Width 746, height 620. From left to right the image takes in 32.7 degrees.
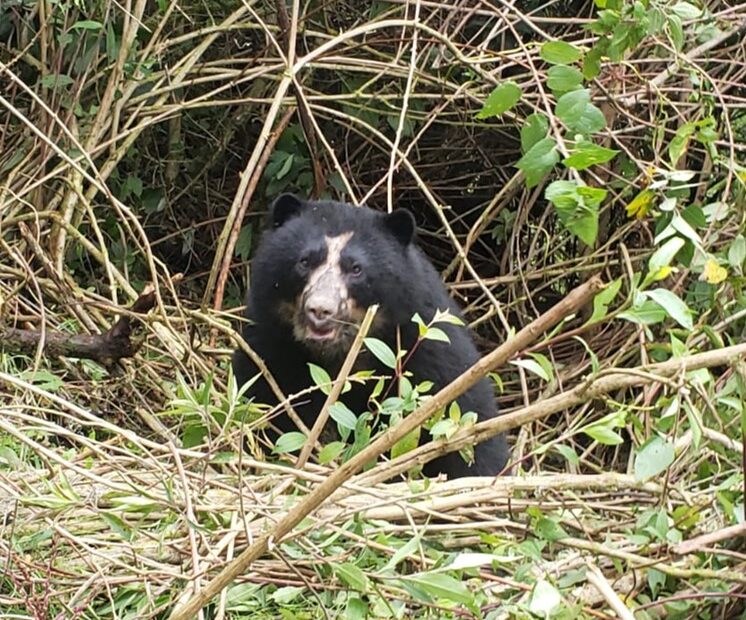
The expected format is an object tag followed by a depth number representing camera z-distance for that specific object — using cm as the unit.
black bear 498
